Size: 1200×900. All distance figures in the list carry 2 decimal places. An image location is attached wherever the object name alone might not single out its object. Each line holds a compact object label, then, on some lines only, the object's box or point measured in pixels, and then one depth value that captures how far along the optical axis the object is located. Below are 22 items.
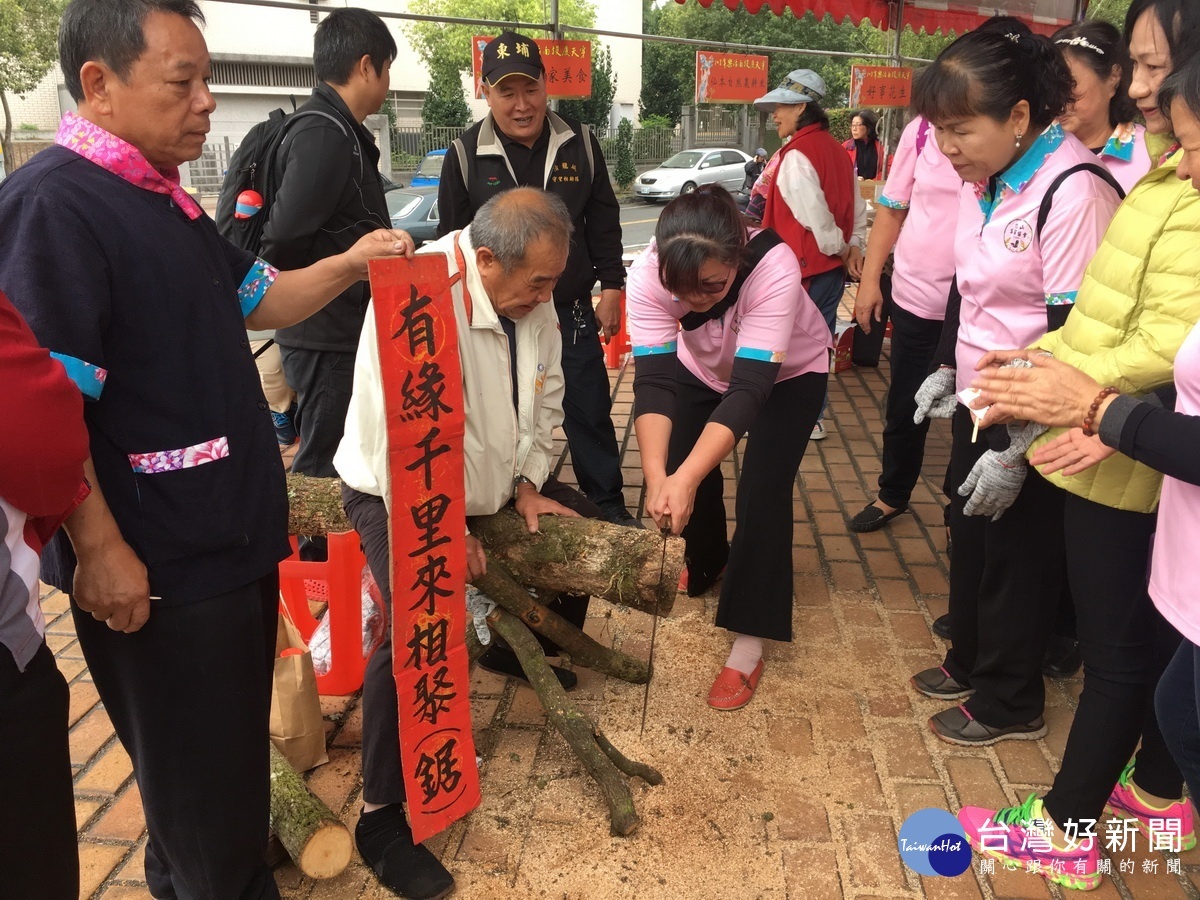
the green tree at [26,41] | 19.86
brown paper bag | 2.53
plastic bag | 2.84
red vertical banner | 2.06
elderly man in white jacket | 2.21
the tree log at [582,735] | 2.47
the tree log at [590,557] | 2.58
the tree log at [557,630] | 2.63
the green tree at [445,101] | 29.05
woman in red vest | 4.93
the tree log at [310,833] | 2.23
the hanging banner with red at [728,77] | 7.89
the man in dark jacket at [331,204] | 3.13
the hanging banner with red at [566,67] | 5.34
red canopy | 7.20
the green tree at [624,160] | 29.14
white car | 22.95
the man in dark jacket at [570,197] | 3.83
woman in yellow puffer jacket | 1.85
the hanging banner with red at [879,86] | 9.38
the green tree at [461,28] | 28.44
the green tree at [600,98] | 30.59
